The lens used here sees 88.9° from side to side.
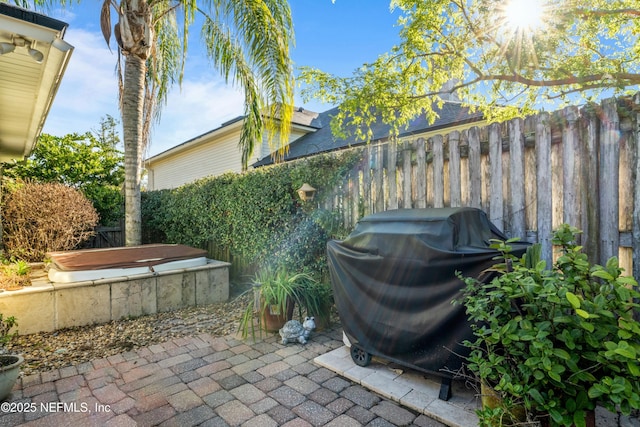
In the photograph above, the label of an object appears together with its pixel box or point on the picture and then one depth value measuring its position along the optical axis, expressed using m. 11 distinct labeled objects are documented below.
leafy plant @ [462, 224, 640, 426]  1.29
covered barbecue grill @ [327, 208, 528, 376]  2.10
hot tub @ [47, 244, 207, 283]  4.22
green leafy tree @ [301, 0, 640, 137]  5.30
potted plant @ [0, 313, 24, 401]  2.32
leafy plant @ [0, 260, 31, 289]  3.94
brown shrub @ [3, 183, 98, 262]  6.43
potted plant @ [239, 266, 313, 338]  3.58
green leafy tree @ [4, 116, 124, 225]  8.45
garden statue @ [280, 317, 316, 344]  3.35
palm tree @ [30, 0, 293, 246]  6.41
